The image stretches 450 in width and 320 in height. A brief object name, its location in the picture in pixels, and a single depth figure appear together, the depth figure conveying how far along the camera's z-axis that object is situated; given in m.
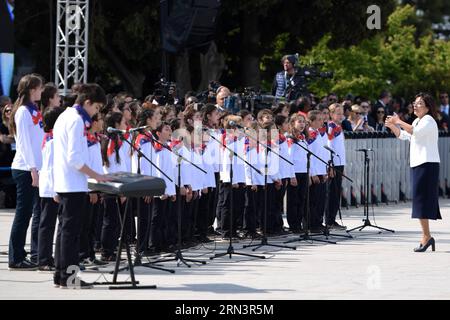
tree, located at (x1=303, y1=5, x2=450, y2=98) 45.31
